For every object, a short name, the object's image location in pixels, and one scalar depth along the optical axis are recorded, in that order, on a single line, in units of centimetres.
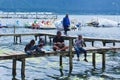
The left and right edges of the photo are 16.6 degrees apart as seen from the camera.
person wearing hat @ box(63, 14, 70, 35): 4346
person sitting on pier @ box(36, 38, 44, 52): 2670
